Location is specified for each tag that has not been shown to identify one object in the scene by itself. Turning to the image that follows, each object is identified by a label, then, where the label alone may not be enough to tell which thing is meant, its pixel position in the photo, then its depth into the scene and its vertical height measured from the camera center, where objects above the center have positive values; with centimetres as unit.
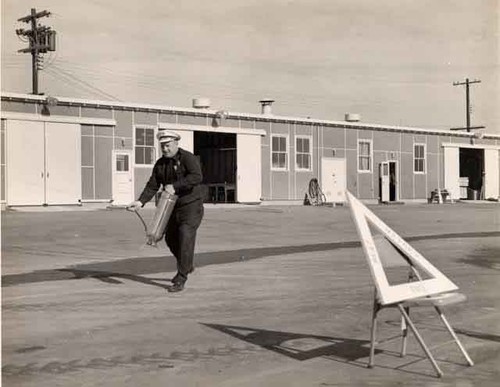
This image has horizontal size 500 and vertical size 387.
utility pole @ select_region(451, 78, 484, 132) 6894 +759
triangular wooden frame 518 -60
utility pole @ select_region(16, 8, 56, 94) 4375 +848
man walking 924 -19
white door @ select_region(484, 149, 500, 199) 4650 +41
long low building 2719 +126
